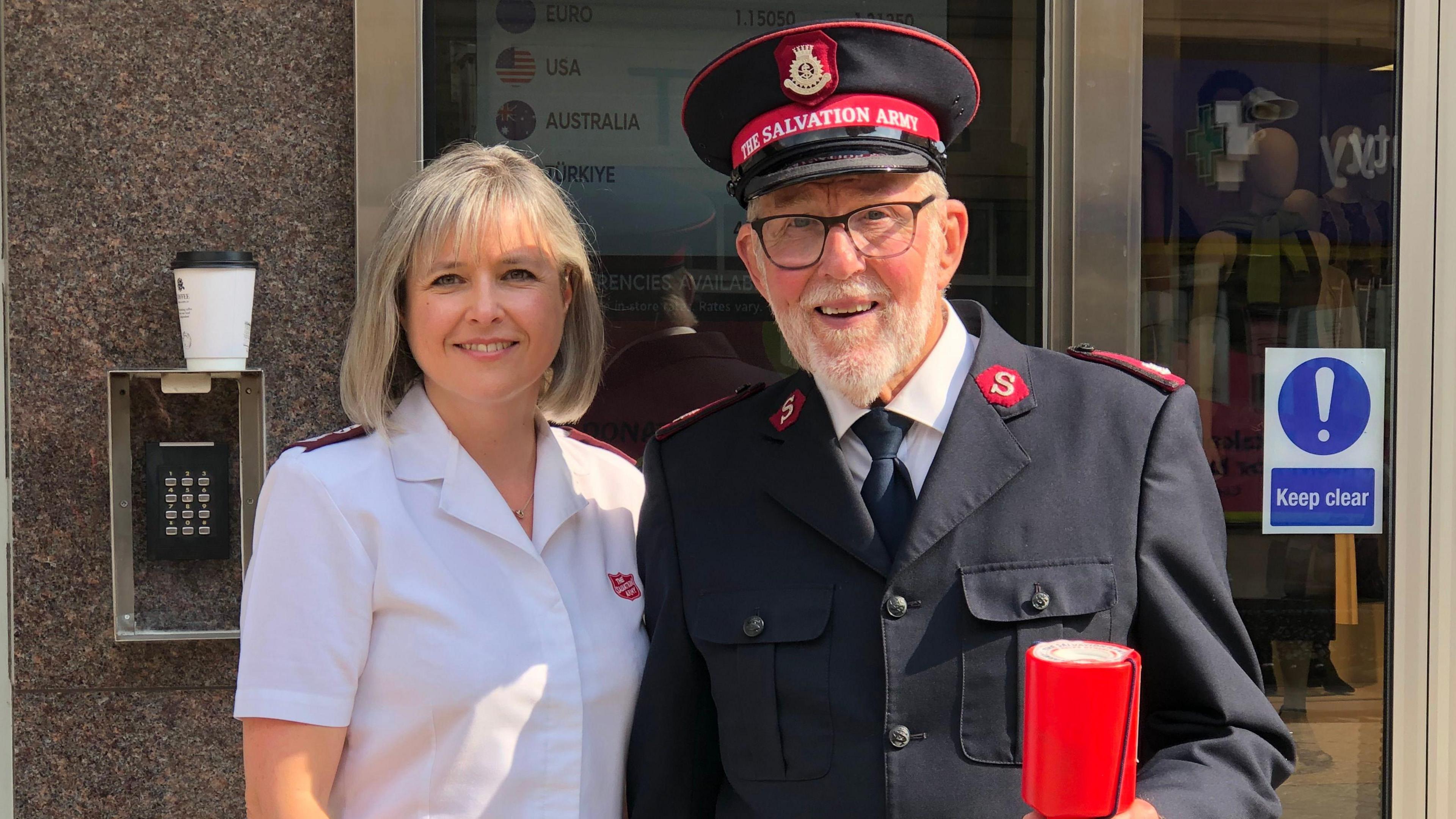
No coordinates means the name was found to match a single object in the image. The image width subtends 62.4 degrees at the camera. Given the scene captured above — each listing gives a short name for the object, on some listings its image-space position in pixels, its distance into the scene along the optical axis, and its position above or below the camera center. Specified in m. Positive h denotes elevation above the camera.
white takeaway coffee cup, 2.45 +0.13
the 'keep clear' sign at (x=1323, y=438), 3.15 -0.20
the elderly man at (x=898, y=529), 1.73 -0.25
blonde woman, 1.88 -0.33
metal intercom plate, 2.55 -0.22
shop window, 2.89 +0.54
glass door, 3.12 +0.15
